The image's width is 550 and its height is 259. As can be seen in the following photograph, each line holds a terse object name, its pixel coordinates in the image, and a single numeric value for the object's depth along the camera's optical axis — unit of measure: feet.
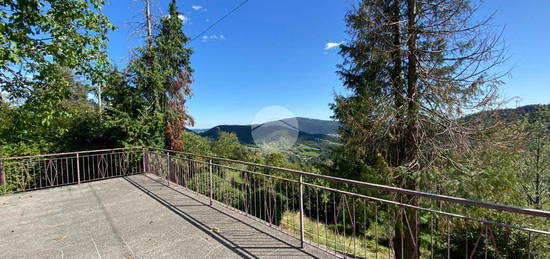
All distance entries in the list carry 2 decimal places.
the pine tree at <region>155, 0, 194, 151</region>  31.12
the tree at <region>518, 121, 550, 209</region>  37.35
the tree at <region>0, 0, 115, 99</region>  12.88
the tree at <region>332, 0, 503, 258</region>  17.46
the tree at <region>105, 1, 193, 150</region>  26.40
